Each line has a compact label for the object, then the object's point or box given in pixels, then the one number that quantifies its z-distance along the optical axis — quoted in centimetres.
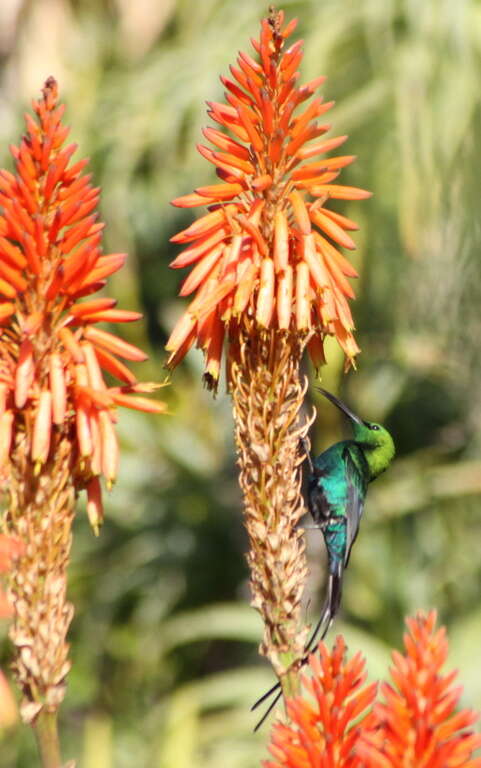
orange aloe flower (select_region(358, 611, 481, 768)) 512
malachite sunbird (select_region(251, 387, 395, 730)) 559
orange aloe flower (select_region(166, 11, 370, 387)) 532
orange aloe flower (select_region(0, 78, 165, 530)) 528
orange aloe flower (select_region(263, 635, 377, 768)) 516
